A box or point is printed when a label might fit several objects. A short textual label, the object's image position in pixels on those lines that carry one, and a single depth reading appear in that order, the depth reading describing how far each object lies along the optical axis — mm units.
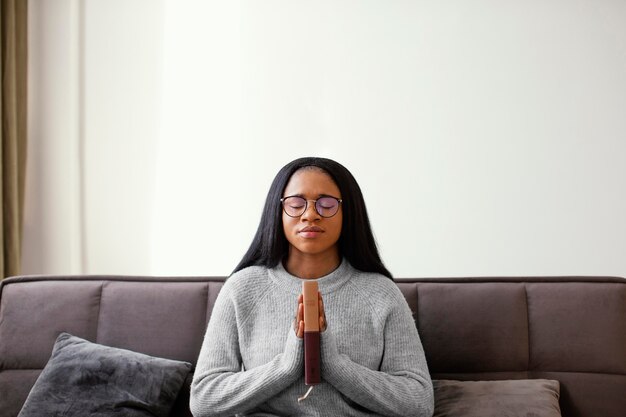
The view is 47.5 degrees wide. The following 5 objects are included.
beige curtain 2703
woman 1507
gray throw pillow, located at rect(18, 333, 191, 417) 1729
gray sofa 1812
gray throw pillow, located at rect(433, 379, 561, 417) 1657
